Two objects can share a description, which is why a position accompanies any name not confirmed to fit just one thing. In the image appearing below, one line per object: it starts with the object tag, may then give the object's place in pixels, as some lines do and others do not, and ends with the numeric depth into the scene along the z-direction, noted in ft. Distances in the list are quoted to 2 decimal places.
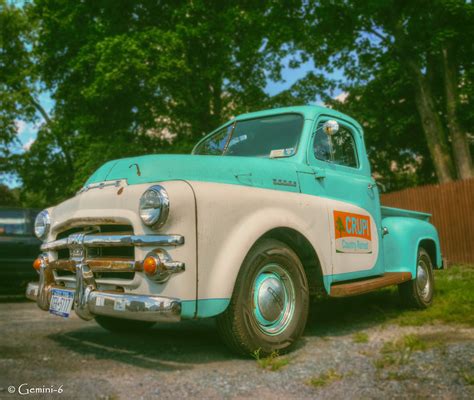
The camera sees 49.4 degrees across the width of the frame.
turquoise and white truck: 11.14
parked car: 28.32
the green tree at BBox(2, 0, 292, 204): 53.06
